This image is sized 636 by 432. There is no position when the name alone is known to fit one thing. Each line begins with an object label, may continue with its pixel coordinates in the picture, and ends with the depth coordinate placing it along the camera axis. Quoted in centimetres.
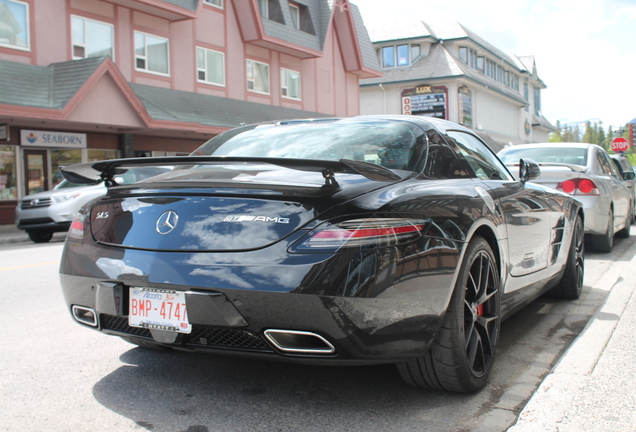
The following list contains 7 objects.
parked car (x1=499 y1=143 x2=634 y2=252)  825
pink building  1805
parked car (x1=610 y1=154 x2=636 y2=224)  1050
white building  4247
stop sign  2767
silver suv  1420
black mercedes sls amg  264
